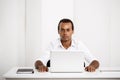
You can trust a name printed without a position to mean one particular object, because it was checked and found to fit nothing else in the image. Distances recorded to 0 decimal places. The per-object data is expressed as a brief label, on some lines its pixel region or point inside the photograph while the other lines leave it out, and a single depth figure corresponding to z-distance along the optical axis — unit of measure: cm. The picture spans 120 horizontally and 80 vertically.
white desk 257
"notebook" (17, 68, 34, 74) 275
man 318
